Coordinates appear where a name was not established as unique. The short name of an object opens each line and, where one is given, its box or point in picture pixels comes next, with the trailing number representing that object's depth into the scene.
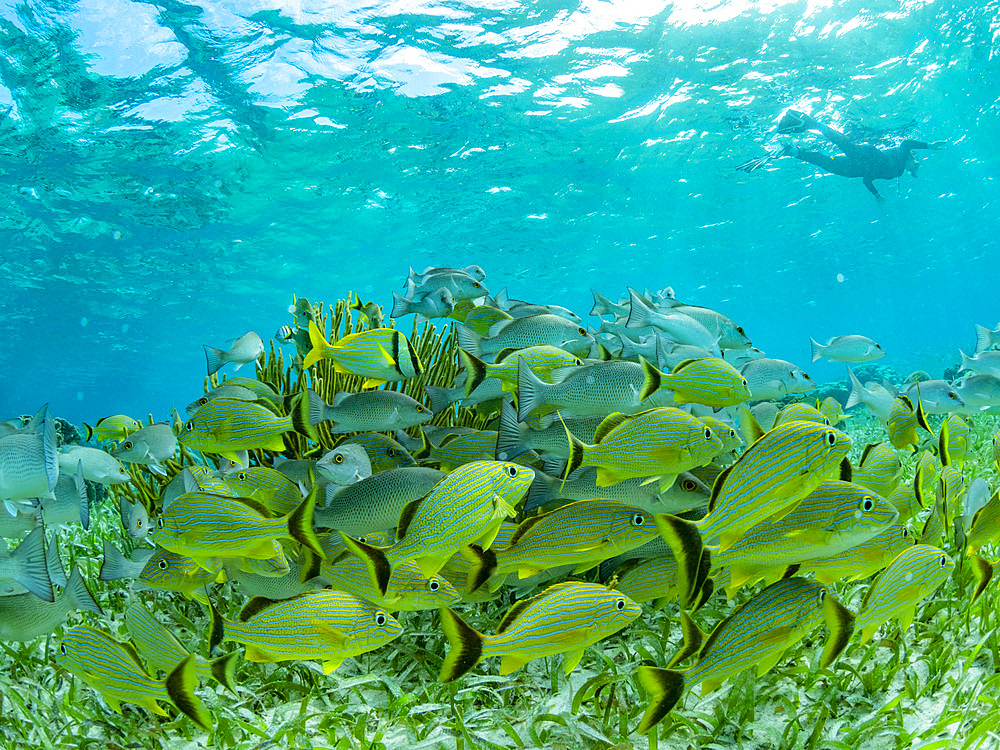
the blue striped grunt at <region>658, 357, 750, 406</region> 2.75
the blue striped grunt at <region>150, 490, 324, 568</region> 2.21
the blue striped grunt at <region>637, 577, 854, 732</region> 1.88
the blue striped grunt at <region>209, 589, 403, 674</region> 2.02
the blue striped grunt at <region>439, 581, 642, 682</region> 1.86
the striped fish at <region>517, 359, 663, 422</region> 2.67
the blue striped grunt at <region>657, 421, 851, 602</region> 1.71
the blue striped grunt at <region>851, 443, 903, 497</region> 2.85
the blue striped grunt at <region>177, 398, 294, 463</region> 3.01
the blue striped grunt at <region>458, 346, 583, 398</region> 3.01
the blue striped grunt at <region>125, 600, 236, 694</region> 2.24
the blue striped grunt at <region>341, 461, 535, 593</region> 1.89
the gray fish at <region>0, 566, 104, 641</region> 2.52
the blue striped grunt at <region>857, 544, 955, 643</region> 2.22
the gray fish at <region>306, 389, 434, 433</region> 2.97
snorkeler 22.67
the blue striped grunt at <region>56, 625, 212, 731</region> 2.17
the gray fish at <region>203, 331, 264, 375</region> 4.72
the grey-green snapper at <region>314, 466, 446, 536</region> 2.38
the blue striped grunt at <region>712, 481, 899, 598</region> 1.88
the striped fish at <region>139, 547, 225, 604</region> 2.81
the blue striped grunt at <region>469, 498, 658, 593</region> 2.15
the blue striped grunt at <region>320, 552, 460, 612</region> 2.16
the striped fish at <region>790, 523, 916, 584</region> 2.33
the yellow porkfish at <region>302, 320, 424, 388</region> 3.18
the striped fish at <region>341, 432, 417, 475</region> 3.13
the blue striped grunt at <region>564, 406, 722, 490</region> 2.17
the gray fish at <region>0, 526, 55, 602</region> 2.30
